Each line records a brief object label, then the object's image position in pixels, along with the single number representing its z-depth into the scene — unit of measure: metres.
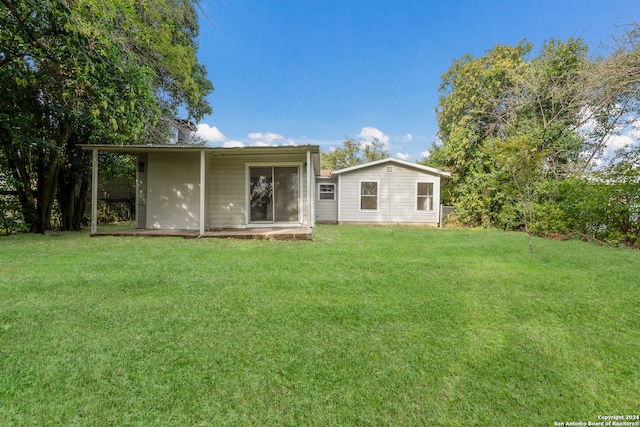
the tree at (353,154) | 28.81
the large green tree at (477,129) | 11.50
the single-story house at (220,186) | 7.51
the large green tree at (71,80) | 5.16
